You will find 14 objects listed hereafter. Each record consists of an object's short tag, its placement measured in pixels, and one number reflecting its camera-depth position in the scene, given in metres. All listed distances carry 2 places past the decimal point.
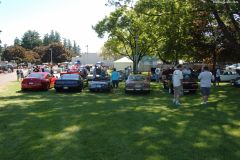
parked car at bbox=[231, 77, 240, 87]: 17.81
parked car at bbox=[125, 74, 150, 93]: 14.73
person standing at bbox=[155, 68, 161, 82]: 22.73
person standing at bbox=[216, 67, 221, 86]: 18.91
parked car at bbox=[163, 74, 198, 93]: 14.62
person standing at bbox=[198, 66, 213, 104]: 10.23
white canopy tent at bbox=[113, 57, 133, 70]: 42.40
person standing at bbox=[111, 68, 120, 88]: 16.91
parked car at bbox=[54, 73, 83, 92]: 15.05
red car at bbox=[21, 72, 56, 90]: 15.44
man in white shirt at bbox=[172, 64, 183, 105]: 10.09
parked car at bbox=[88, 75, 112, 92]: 15.39
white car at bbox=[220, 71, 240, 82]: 22.80
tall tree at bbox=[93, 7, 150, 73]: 27.41
